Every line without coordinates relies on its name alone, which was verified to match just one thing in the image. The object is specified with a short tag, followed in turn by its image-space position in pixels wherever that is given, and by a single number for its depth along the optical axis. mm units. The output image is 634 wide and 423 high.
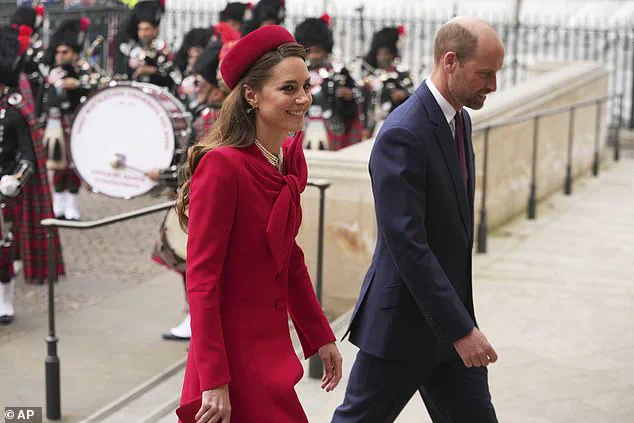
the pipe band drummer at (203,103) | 6820
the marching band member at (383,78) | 11836
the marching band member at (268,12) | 12043
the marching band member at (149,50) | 11242
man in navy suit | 3268
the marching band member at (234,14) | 12401
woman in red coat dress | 2908
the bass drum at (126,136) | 7832
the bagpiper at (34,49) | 10999
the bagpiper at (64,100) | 10922
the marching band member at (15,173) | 7641
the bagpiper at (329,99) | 10836
